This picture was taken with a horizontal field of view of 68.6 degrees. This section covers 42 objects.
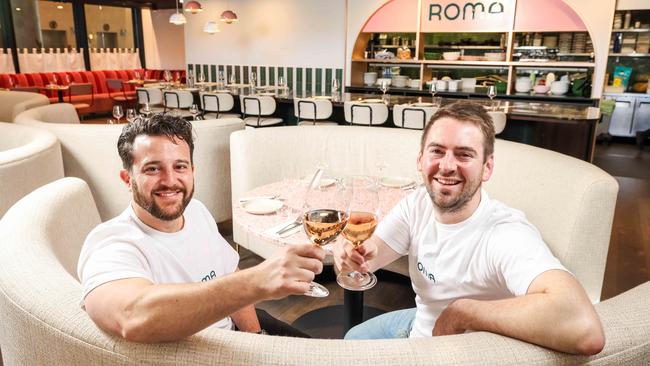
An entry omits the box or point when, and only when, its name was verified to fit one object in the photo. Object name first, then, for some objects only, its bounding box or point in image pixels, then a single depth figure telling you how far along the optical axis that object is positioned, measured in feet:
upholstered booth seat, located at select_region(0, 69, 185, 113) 33.78
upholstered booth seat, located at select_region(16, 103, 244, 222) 11.84
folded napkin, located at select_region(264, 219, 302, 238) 6.28
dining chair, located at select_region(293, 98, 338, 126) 19.95
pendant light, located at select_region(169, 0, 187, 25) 30.48
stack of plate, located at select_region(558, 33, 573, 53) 25.14
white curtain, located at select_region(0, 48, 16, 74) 33.63
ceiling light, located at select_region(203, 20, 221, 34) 29.19
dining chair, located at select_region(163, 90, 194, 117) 24.13
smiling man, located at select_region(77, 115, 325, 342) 2.48
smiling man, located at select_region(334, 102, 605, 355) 3.63
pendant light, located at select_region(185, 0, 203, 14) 27.96
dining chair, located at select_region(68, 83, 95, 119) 31.96
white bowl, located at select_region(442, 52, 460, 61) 26.99
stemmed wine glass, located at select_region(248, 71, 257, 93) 26.45
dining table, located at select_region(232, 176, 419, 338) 6.48
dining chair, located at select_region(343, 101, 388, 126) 18.65
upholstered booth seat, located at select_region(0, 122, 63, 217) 8.27
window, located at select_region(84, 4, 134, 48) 39.68
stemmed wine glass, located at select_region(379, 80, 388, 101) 21.06
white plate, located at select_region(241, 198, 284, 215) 7.13
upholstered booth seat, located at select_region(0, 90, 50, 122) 18.25
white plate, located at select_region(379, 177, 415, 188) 8.80
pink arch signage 24.52
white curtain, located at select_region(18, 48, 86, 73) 35.35
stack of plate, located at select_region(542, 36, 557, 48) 25.64
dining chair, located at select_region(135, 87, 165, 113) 25.51
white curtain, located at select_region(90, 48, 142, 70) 39.70
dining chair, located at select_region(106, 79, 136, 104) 36.04
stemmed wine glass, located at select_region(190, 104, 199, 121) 19.29
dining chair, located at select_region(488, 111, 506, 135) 16.22
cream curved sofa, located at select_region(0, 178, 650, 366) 2.26
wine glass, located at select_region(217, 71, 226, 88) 27.81
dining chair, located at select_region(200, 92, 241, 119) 22.56
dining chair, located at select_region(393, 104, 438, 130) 17.39
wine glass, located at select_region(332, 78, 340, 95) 23.54
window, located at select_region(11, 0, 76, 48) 35.37
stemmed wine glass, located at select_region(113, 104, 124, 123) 17.68
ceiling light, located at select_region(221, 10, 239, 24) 28.40
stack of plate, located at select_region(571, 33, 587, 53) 24.76
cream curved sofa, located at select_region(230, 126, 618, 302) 6.64
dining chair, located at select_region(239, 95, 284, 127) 21.35
